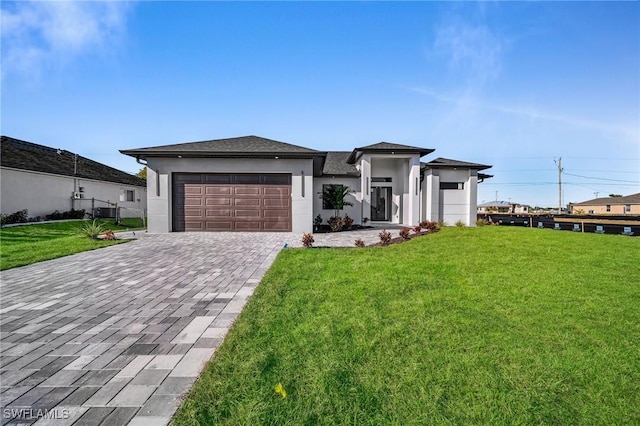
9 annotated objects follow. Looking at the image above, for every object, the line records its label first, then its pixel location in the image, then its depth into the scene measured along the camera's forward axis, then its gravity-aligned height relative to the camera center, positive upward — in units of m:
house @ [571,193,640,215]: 36.52 +1.08
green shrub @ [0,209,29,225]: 14.47 -0.31
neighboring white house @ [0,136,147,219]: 15.72 +2.07
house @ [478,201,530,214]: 45.68 +1.04
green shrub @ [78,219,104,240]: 10.69 -0.79
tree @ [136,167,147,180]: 40.54 +6.01
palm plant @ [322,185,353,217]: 15.33 +0.89
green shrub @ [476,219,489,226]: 15.20 -0.58
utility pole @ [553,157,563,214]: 36.28 +4.54
